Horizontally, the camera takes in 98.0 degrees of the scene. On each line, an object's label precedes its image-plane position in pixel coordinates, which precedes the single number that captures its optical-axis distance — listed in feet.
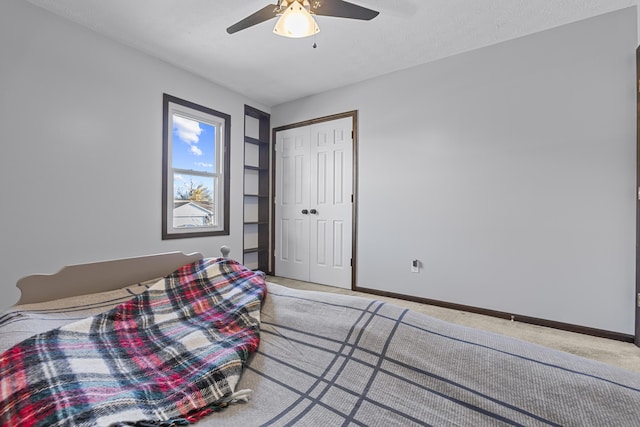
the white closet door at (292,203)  12.80
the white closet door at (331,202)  11.58
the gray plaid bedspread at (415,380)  1.98
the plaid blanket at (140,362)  2.09
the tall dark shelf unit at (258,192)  13.43
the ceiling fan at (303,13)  5.50
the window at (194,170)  9.71
